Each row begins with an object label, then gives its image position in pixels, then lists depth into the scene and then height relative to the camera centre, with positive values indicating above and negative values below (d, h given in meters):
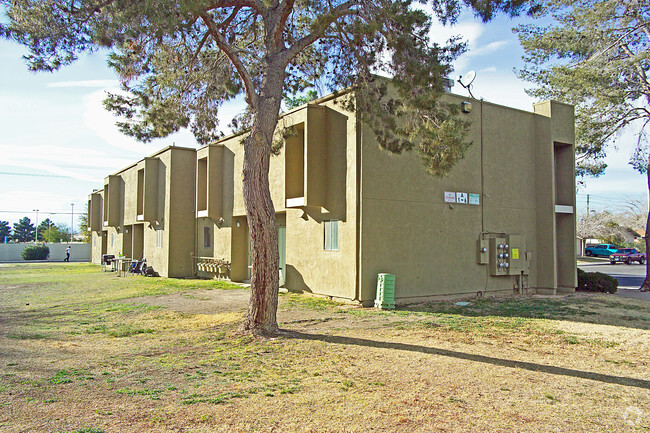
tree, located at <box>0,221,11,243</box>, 96.04 +1.27
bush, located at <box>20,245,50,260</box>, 47.91 -1.60
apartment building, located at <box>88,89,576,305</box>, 13.24 +0.86
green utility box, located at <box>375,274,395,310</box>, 12.46 -1.41
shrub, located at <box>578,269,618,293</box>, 17.78 -1.68
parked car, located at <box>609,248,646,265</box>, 41.44 -1.72
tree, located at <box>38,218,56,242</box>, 75.41 +1.54
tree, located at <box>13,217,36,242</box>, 96.62 +1.08
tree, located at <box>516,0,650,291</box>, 16.86 +6.05
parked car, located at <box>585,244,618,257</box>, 46.22 -1.31
